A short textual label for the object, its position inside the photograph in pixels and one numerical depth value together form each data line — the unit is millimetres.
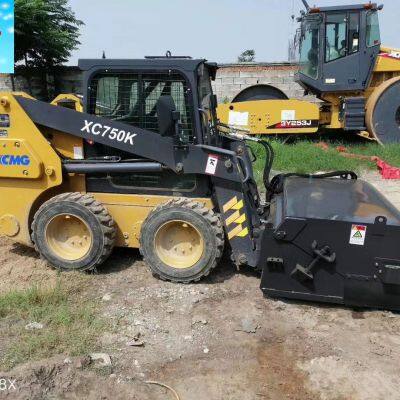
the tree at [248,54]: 27514
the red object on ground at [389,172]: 8031
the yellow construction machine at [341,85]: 9961
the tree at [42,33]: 14445
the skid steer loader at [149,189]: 3807
